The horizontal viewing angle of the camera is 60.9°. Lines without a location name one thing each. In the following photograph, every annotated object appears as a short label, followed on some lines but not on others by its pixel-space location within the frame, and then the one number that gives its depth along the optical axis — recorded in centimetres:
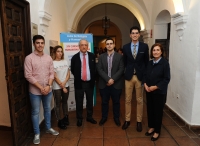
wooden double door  218
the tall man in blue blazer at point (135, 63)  284
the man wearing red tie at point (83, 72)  312
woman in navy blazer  257
